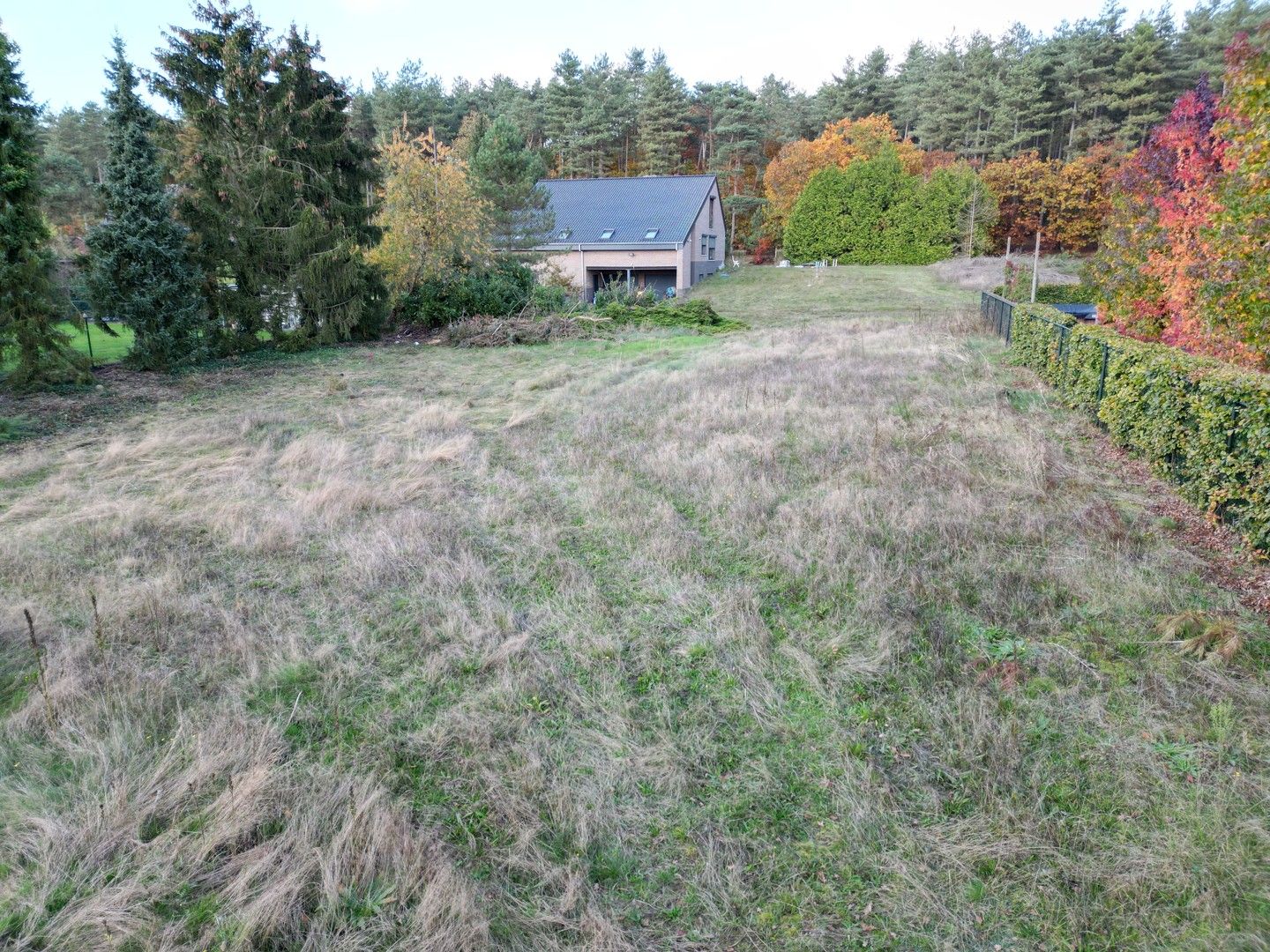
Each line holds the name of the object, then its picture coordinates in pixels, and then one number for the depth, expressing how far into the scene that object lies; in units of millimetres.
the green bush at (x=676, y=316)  23297
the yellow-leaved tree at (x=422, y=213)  20922
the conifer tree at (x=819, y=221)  42531
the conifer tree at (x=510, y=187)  24562
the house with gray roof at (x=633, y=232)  33000
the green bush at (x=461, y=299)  22156
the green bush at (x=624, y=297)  25781
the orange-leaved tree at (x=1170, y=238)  10195
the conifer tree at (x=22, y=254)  11867
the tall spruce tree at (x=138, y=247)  14070
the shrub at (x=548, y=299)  23531
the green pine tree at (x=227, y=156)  16219
